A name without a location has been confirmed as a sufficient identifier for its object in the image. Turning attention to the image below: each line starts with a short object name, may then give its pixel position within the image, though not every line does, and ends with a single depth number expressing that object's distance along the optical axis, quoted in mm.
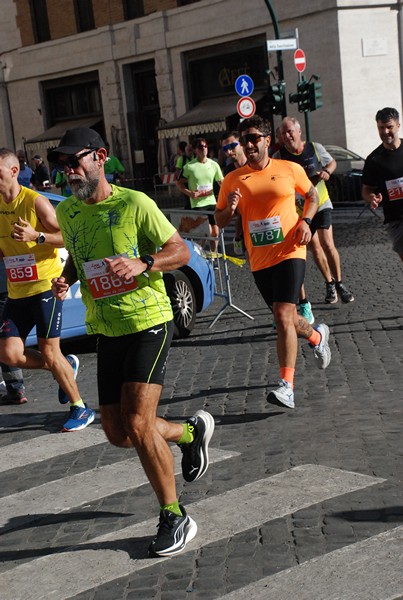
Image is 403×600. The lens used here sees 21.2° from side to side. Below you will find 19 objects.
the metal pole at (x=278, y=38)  26125
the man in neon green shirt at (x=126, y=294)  5016
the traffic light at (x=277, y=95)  26562
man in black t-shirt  9430
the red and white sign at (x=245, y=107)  24547
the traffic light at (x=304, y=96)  25955
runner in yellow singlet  7578
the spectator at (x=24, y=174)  23938
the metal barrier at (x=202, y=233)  12055
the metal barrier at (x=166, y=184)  30656
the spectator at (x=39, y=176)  29644
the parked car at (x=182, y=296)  9977
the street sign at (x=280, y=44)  23578
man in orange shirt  7645
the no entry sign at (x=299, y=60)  25719
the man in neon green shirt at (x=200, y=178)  16031
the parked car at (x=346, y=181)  26016
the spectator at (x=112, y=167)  26500
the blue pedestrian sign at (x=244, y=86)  25547
